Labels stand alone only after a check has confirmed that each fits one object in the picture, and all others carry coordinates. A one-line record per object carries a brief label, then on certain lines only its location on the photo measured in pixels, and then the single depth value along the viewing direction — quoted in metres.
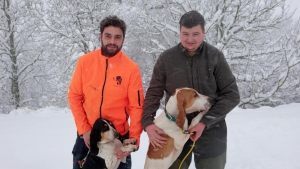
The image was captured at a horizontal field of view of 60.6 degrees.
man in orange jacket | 2.86
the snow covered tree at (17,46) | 15.52
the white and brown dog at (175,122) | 2.69
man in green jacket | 2.62
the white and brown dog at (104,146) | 2.83
